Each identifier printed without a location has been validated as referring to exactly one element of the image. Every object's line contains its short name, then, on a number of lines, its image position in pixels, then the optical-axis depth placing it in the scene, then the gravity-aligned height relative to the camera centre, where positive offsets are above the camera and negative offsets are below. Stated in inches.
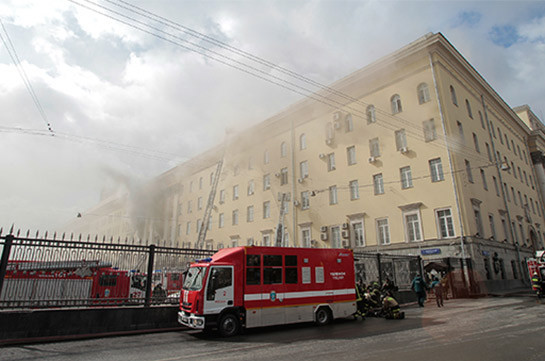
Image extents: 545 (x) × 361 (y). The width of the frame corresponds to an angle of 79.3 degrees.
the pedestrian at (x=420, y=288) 601.0 -19.6
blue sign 871.1 +67.0
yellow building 916.6 +364.2
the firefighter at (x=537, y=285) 639.1 -17.6
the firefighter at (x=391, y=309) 444.3 -41.7
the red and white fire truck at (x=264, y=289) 357.7 -10.8
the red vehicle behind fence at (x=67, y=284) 336.8 -1.3
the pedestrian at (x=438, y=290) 596.7 -22.5
